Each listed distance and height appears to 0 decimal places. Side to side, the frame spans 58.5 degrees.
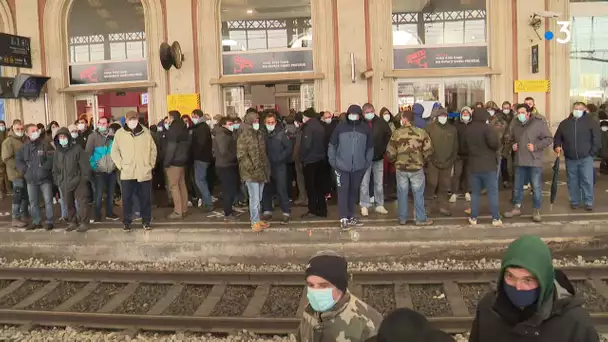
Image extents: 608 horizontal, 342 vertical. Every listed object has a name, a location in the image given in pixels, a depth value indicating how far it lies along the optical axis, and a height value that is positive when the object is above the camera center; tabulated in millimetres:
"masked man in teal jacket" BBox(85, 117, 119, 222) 10531 -284
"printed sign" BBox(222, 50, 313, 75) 16266 +2373
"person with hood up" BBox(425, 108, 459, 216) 9961 -301
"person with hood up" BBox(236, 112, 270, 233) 9766 -385
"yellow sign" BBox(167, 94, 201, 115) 16312 +1278
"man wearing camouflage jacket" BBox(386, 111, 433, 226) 9430 -419
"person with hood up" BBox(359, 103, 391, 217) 10562 -541
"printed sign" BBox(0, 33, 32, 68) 15734 +2966
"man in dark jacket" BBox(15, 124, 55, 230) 10398 -359
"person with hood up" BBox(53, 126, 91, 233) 10023 -455
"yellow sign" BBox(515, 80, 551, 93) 15695 +1265
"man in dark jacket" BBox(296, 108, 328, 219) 10477 -470
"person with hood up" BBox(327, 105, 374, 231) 9594 -361
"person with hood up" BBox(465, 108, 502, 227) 9234 -386
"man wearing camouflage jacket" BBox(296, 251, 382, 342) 3090 -999
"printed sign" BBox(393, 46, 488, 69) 16031 +2253
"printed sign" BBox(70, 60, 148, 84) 16938 +2365
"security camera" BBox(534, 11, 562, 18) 15195 +3226
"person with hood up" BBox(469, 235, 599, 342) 2461 -809
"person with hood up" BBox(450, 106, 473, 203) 10195 -698
